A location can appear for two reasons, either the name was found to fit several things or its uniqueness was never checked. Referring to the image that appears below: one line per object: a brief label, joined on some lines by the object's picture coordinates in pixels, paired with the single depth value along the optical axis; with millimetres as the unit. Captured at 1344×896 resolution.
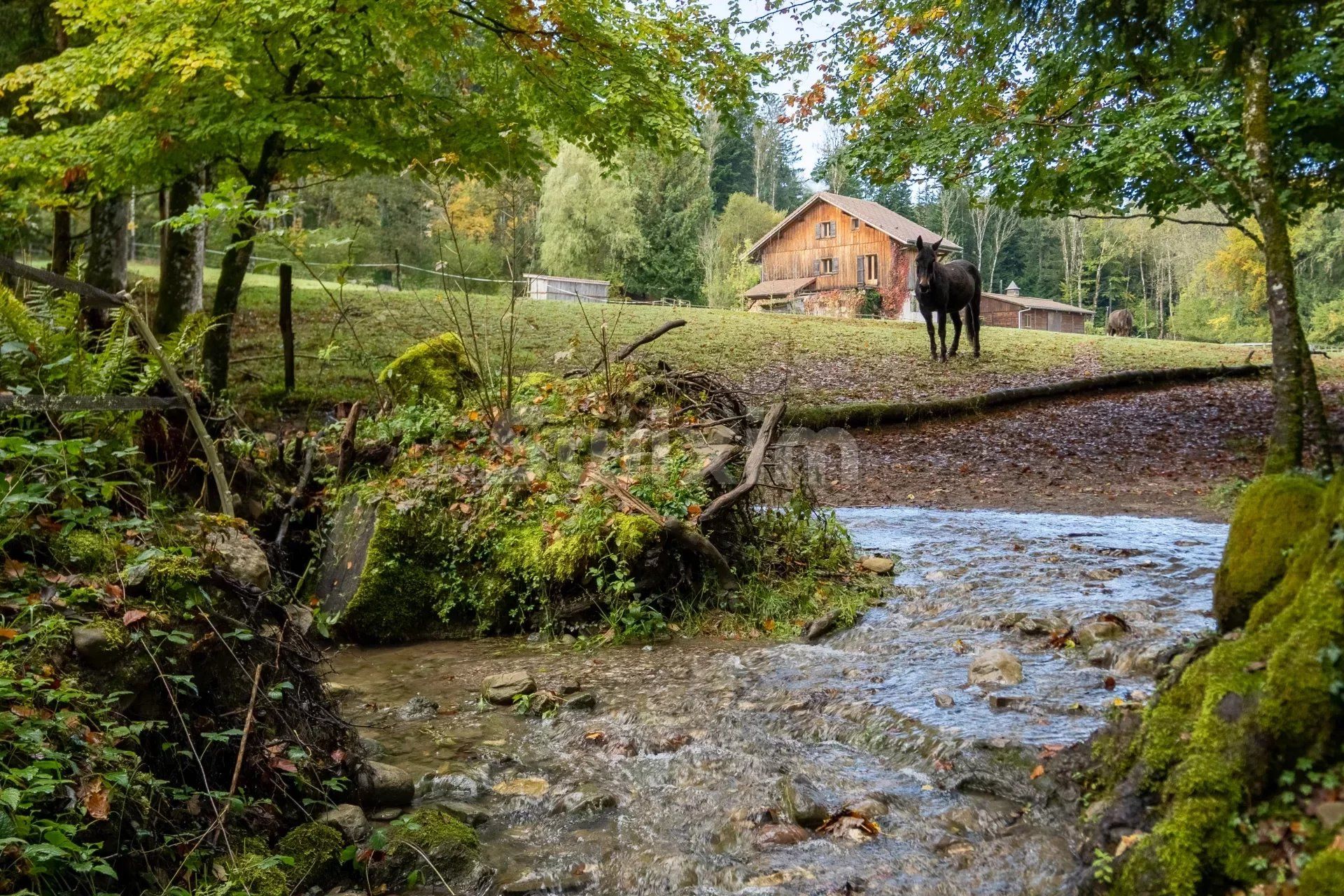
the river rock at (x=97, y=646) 2822
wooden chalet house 46219
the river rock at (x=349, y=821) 3172
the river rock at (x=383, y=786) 3545
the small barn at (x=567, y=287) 40719
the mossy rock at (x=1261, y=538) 2857
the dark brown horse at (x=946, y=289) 19094
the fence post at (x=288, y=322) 11703
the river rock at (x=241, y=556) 4043
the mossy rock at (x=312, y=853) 2850
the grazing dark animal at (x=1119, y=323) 48156
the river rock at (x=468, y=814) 3479
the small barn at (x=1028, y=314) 55594
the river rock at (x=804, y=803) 3332
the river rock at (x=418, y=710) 4754
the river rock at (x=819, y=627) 5746
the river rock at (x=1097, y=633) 4930
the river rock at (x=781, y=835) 3217
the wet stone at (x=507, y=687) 4902
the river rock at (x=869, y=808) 3338
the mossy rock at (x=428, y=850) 3004
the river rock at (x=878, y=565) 6910
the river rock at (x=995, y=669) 4551
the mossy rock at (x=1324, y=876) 1820
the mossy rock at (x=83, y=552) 3258
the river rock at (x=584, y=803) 3547
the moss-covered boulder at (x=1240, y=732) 2148
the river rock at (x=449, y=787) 3756
